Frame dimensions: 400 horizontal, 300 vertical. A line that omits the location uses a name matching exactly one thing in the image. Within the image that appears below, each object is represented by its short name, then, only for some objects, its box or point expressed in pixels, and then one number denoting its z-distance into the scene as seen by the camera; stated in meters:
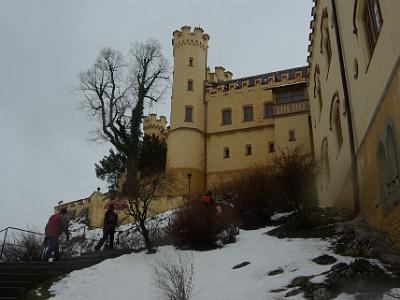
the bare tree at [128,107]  39.22
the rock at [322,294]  8.20
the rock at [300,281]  9.12
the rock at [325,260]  10.34
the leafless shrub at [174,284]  9.30
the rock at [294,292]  8.73
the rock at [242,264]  11.78
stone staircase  12.05
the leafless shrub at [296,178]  17.56
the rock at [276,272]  10.38
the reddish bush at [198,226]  15.01
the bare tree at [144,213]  15.07
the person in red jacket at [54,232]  14.74
